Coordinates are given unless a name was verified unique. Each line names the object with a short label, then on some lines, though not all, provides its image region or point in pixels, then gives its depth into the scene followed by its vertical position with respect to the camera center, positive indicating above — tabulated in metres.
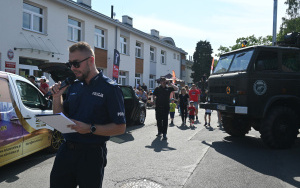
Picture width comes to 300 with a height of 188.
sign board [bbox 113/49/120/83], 13.95 +1.33
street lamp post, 14.14 +4.00
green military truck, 6.57 +0.03
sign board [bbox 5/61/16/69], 12.68 +1.16
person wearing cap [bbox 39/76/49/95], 10.07 +0.15
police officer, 2.12 -0.26
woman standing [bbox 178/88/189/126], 11.30 -0.45
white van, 4.34 -0.55
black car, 9.70 -0.66
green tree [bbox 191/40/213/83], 50.59 +6.37
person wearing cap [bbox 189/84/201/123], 12.09 -0.13
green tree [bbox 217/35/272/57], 45.11 +9.21
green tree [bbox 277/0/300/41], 29.75 +8.60
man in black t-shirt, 8.25 -0.38
